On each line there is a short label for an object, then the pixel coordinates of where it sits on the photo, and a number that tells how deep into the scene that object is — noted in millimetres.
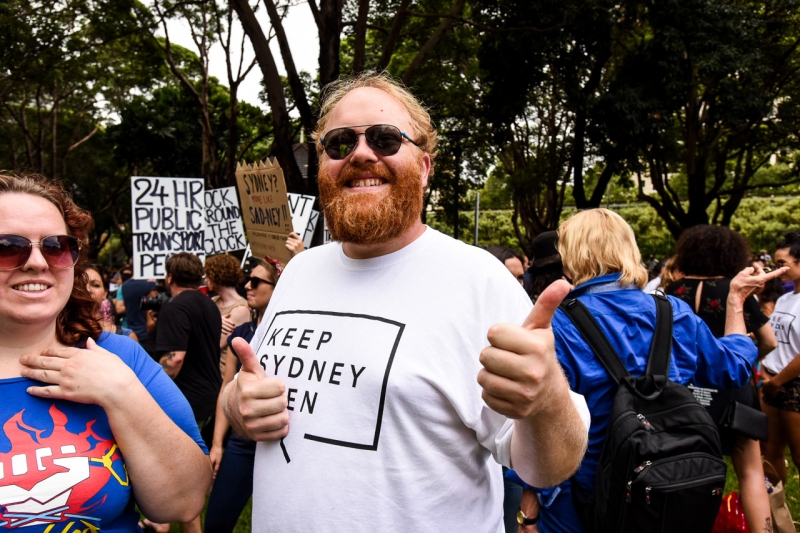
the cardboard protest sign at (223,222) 6859
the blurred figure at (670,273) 3958
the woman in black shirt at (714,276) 3443
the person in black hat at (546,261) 3688
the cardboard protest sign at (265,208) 4363
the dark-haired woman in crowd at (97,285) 4637
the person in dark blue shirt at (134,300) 6715
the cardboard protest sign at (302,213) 5617
